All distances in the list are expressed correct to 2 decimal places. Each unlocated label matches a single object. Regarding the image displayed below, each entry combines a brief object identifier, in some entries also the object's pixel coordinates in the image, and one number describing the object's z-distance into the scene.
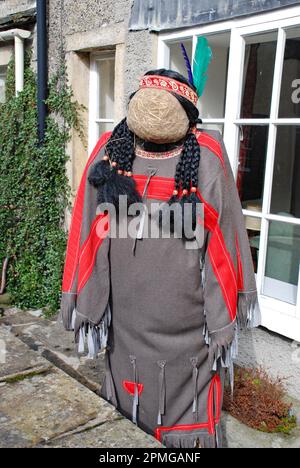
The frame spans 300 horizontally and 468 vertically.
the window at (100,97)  4.49
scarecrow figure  1.97
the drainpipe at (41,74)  4.62
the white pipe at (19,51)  4.80
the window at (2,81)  5.67
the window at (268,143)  3.00
